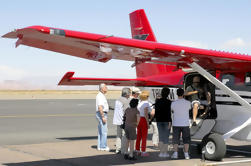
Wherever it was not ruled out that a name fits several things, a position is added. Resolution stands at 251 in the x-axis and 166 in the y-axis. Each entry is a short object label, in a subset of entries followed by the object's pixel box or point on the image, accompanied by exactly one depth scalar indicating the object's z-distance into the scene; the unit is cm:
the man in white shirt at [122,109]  926
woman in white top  912
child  857
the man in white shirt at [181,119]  864
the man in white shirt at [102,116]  944
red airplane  737
